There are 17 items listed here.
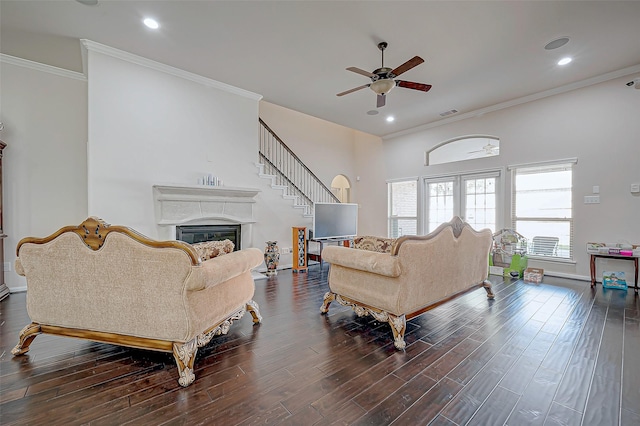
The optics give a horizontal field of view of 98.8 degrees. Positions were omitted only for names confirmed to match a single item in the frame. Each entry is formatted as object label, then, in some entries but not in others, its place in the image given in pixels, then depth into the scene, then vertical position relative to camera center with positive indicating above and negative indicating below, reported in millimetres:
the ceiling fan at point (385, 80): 3388 +1668
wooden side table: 4074 -817
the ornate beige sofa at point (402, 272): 2439 -644
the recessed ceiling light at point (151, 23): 3223 +2207
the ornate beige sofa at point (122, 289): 1922 -603
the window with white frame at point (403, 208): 7211 +20
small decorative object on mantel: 4660 +466
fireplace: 4262 -79
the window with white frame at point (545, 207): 4934 +42
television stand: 5879 -756
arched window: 6574 +1490
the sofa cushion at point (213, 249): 2293 -362
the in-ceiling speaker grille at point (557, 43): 3496 +2170
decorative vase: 5250 -939
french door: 5809 +233
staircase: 6294 +892
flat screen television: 5943 -270
